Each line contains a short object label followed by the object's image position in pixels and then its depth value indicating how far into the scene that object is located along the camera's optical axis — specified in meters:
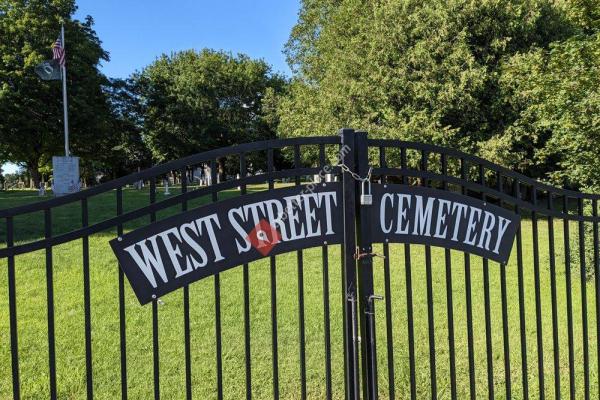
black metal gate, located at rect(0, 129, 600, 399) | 2.27
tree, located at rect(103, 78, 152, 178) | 40.78
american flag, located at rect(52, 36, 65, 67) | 22.08
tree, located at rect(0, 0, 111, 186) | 29.30
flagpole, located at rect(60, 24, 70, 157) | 24.06
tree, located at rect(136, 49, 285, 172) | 42.12
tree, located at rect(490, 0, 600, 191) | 6.62
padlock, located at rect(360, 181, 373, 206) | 2.31
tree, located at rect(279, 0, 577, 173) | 16.56
